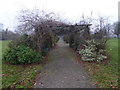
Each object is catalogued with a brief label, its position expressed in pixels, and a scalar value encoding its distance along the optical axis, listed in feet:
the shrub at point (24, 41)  20.25
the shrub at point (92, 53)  17.67
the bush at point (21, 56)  15.66
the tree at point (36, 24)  19.03
